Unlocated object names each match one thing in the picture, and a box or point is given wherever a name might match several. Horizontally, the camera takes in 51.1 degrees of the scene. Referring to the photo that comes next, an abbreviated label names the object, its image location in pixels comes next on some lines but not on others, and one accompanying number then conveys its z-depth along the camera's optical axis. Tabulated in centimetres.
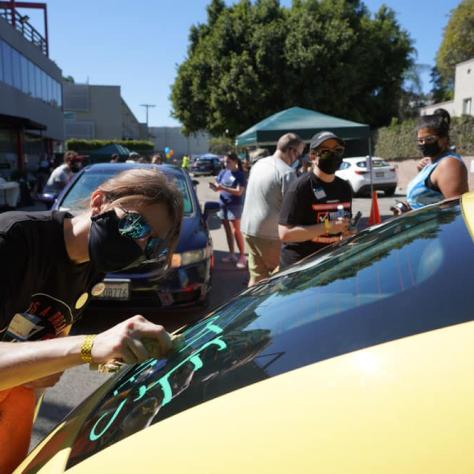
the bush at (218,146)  6672
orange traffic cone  816
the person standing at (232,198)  737
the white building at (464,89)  2739
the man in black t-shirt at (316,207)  351
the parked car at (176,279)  445
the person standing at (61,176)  913
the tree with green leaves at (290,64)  2720
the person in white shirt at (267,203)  443
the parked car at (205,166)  3747
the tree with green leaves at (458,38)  4116
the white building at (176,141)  8144
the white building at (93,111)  5822
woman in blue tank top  328
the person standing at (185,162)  3107
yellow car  87
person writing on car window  128
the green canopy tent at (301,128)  959
